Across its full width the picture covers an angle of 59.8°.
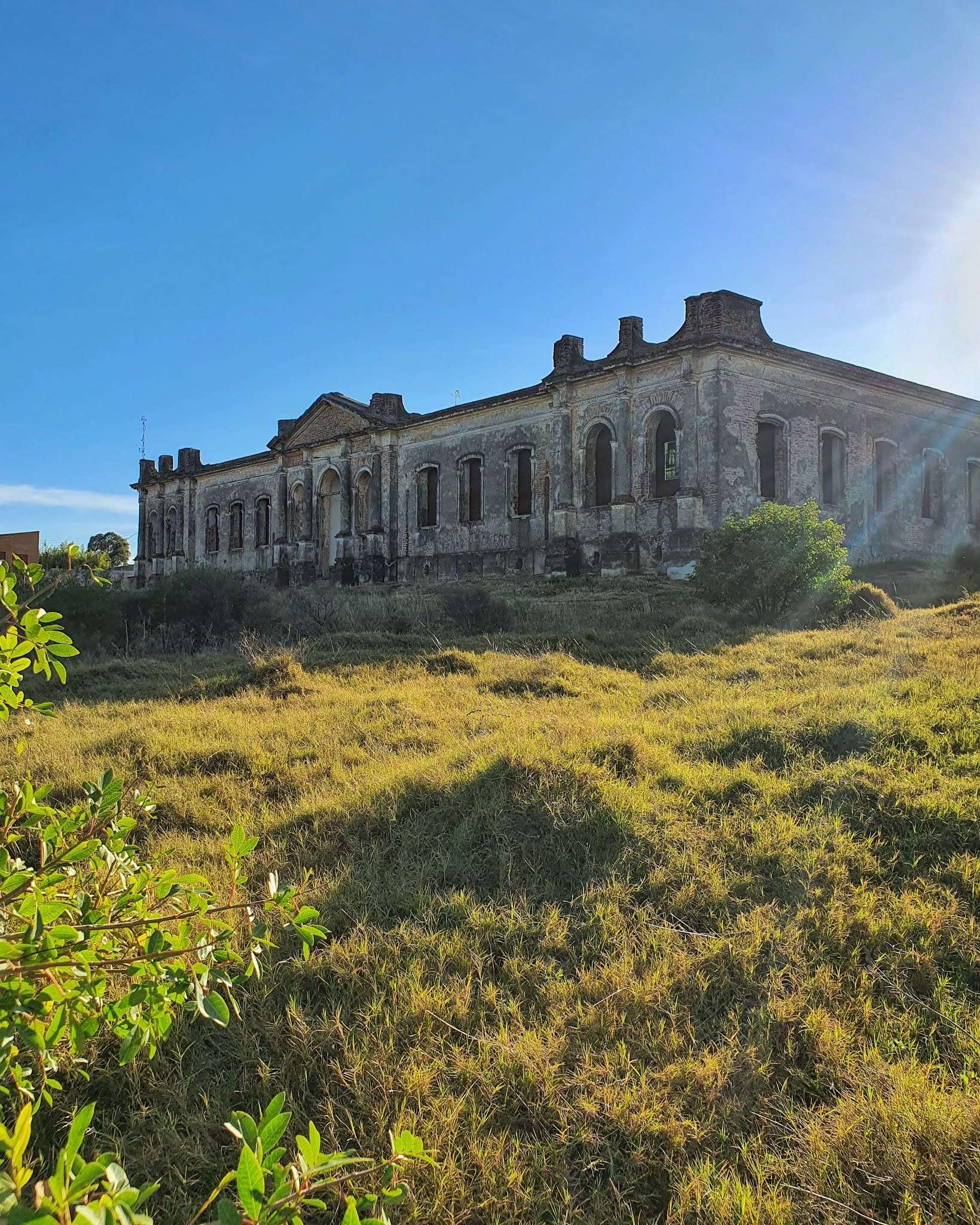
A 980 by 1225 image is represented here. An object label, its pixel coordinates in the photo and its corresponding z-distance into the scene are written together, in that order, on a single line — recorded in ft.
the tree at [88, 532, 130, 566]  160.45
